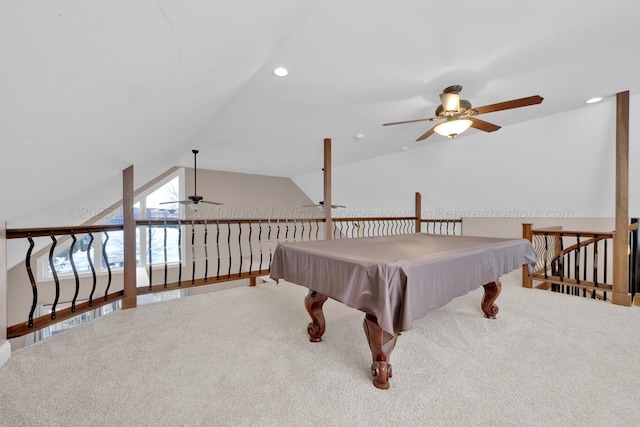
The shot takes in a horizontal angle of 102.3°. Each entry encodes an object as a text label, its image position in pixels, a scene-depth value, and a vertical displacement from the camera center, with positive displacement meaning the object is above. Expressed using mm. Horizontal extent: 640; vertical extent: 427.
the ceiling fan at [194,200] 4232 +170
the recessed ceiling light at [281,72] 2381 +1305
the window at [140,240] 5203 -647
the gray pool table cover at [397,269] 1300 -371
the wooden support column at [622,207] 2688 +43
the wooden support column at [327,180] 4180 +497
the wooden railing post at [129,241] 2680 -331
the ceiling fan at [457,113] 2145 +849
